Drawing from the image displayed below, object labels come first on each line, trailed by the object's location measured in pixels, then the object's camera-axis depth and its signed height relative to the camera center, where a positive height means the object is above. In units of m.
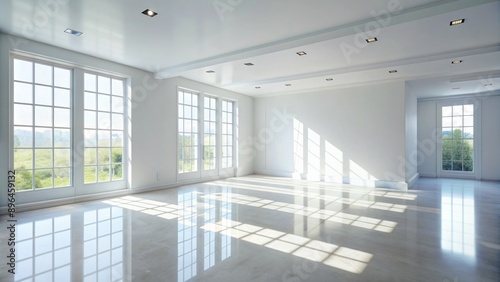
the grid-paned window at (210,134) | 8.05 +0.24
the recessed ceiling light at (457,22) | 3.63 +1.67
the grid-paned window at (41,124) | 4.50 +0.30
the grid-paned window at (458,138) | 8.77 +0.12
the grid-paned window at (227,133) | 8.81 +0.28
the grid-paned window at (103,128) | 5.42 +0.29
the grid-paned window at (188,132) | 7.28 +0.27
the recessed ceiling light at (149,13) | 3.52 +1.74
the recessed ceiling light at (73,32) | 4.13 +1.74
